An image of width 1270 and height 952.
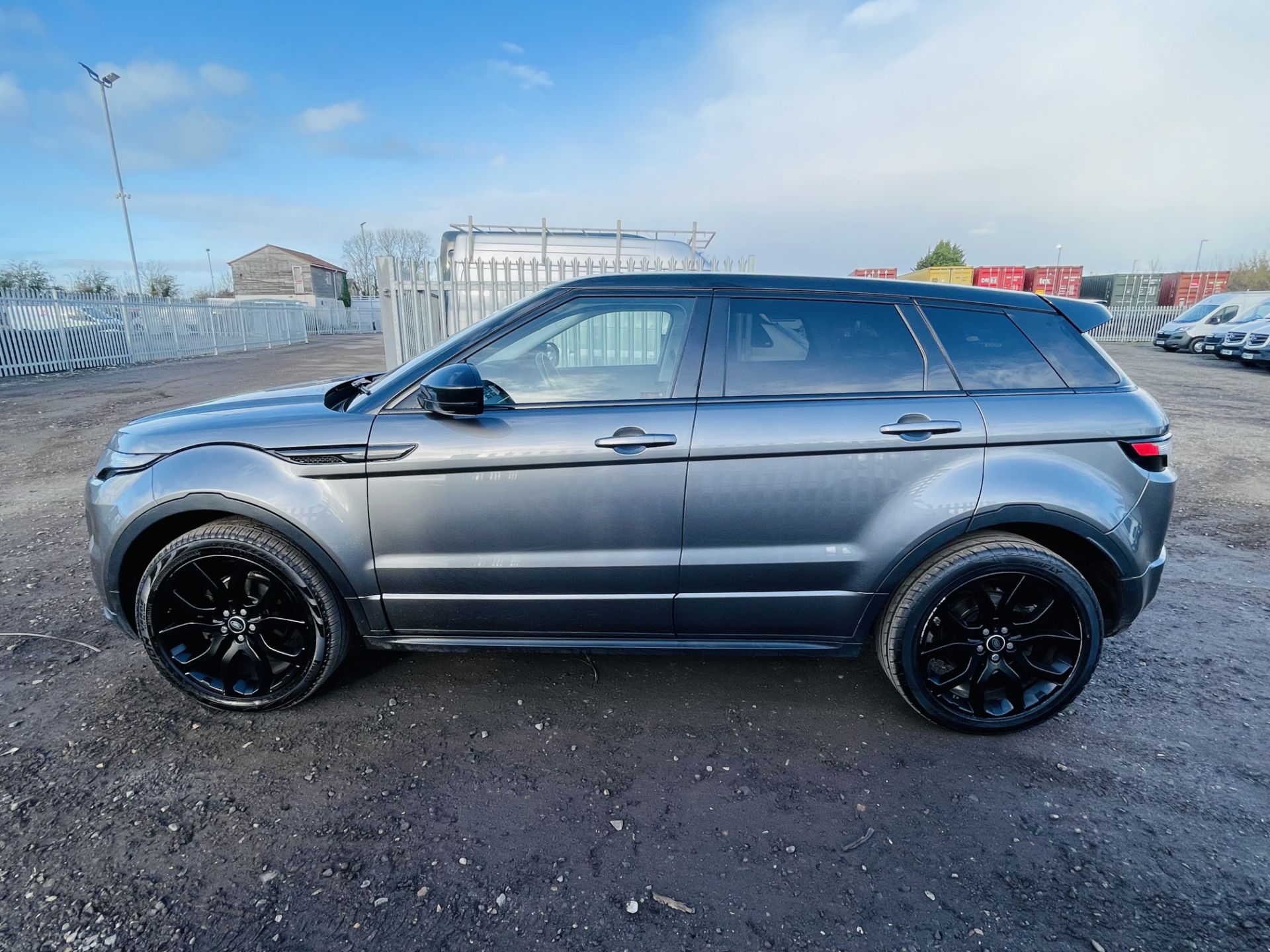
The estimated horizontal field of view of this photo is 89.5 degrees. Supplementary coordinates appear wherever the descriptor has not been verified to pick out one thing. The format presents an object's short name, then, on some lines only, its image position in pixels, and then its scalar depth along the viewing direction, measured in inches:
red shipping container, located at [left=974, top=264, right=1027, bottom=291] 1251.8
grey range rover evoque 97.3
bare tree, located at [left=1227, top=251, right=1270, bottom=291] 1595.7
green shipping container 1268.5
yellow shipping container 1160.8
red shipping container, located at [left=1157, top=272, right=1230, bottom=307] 1285.7
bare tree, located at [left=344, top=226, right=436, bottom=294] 2733.8
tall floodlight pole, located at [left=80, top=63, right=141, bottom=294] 1068.5
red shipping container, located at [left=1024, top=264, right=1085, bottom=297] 1230.9
